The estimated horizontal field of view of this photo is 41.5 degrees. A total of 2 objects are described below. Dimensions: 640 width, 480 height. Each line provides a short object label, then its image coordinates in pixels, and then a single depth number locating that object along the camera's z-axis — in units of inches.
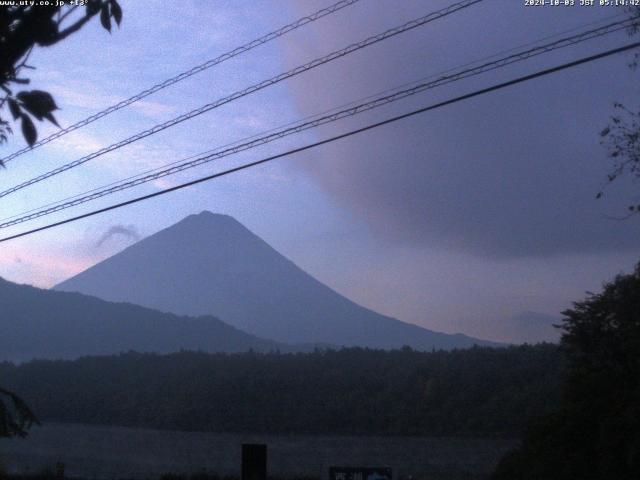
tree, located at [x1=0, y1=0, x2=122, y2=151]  196.5
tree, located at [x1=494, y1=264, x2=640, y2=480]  522.3
